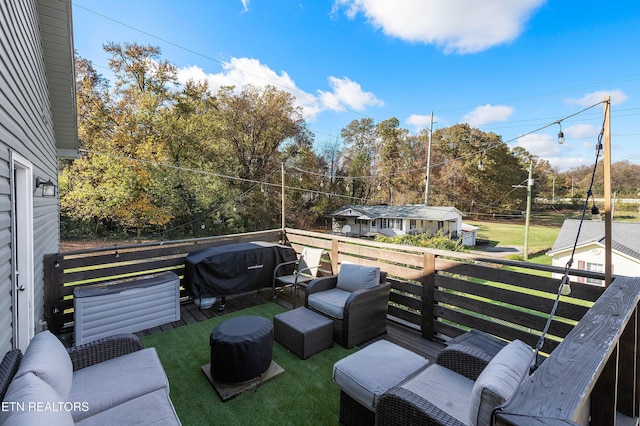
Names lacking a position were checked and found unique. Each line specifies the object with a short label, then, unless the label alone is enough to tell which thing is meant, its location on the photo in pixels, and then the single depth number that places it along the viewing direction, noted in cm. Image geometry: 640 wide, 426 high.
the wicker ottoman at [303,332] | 284
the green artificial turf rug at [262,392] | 211
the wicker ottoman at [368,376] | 179
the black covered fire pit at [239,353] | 231
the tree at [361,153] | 2580
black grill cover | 399
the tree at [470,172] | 2667
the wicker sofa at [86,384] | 110
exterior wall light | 344
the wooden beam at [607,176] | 241
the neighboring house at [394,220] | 2047
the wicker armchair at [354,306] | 302
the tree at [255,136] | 1655
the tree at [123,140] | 1197
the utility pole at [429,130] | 1909
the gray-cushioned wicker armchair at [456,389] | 112
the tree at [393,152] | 2555
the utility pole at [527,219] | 1372
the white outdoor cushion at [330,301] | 312
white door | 216
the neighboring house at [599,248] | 1048
